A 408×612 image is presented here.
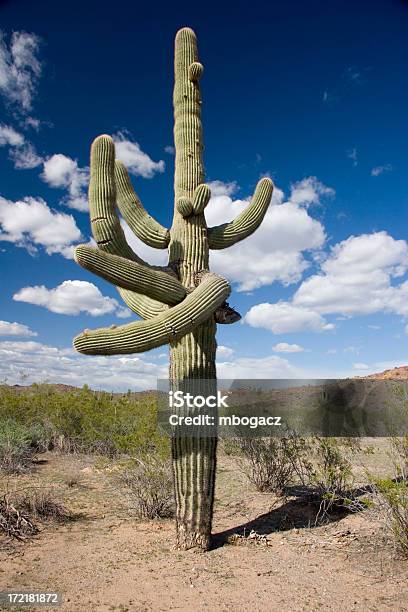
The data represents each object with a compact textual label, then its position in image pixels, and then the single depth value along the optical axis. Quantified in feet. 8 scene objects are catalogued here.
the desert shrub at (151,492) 21.04
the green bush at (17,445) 30.42
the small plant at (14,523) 18.21
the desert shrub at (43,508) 20.51
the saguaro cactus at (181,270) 15.11
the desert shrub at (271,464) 24.12
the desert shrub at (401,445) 19.83
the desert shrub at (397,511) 14.35
